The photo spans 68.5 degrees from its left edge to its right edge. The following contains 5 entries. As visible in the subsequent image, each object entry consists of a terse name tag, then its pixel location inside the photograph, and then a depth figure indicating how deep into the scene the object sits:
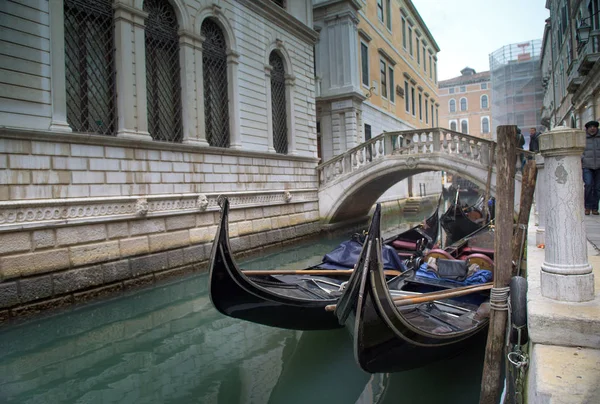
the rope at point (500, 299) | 2.07
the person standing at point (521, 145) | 6.93
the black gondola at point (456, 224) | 7.25
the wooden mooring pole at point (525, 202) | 3.28
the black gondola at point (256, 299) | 3.12
